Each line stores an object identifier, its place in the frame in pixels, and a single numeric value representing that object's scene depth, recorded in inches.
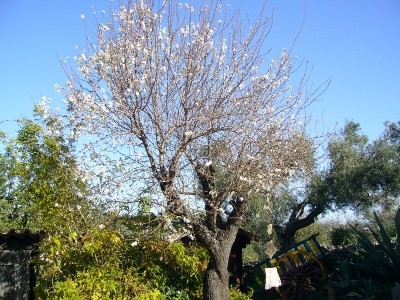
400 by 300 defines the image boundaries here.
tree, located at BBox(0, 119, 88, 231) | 298.4
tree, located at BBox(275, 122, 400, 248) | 773.9
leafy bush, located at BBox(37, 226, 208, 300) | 272.7
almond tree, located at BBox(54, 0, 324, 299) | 307.4
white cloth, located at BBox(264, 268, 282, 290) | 452.4
